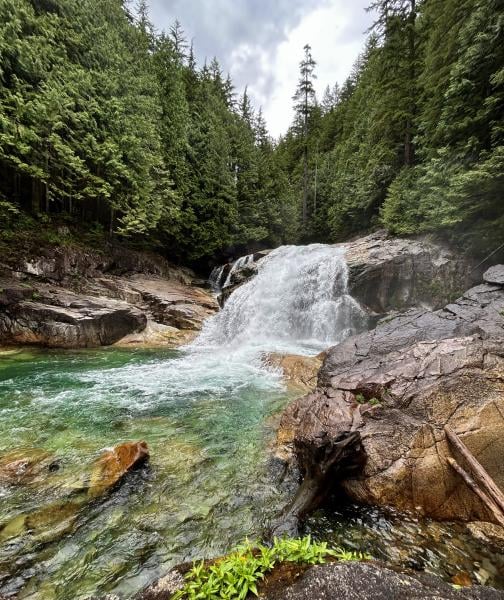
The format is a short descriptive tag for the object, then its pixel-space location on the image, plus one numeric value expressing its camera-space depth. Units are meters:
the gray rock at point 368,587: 1.79
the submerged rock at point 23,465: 4.24
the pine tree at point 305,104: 30.87
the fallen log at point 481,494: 3.41
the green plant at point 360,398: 5.72
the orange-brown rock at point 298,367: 9.05
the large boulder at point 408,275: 12.68
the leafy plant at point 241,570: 1.99
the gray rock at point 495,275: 8.96
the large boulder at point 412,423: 3.96
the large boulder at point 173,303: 15.37
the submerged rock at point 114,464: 4.16
